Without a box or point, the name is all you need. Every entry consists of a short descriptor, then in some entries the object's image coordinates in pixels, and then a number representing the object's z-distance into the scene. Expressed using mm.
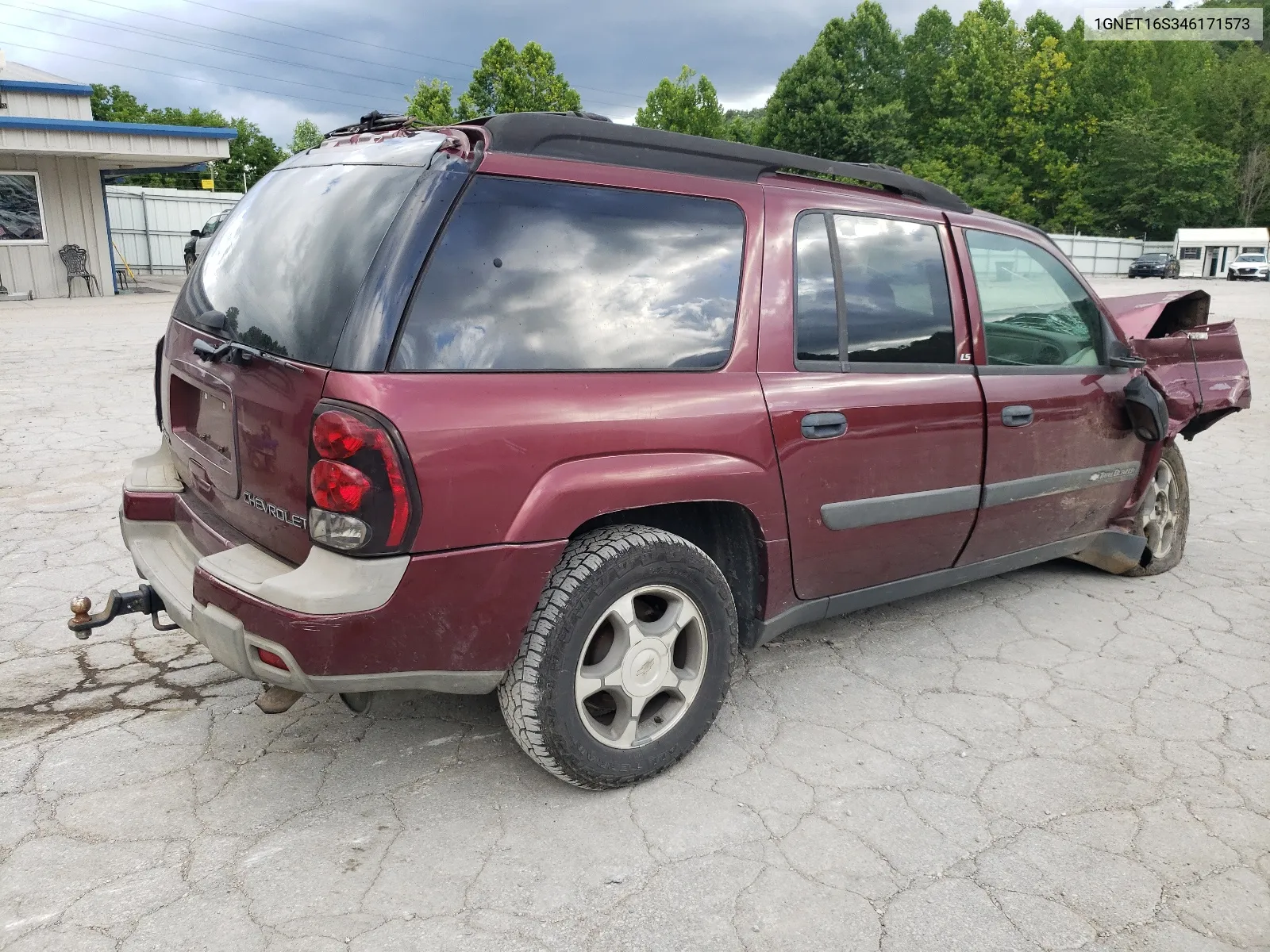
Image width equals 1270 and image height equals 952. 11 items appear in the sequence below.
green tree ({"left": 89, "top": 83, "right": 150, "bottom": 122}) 64625
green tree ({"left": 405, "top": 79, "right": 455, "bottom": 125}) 37781
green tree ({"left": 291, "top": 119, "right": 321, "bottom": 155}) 91188
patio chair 19828
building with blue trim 18531
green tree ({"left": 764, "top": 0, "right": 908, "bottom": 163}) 51281
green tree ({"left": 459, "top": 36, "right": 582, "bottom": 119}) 36156
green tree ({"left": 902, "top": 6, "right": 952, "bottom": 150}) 61875
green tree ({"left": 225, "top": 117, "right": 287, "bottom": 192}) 70188
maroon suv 2207
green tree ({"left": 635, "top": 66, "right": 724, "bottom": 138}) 47000
